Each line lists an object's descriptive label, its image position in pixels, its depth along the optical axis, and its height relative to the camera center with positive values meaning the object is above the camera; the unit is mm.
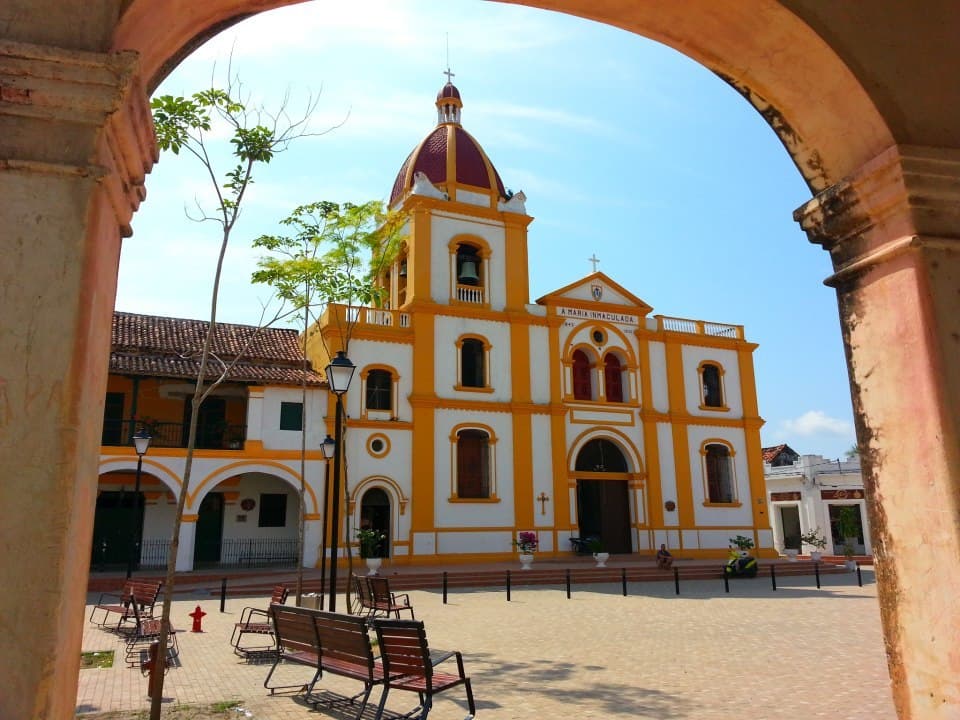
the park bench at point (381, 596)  11273 -1216
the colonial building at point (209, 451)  19891 +1999
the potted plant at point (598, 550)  21672 -1121
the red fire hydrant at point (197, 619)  10812 -1448
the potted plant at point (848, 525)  30781 -534
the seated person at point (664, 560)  20719 -1283
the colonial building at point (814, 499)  31016 +623
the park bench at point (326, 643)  6102 -1137
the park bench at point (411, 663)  5559 -1142
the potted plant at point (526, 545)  20938 -859
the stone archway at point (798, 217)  2117 +1076
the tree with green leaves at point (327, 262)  13250 +4996
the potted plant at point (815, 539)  29148 -1076
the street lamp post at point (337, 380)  9234 +1802
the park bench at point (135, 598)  10516 -1105
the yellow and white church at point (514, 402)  22562 +3960
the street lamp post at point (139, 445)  15751 +1757
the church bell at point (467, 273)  24984 +8508
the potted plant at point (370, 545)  19719 -714
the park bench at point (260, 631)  8961 -1372
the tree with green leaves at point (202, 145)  6777 +3838
